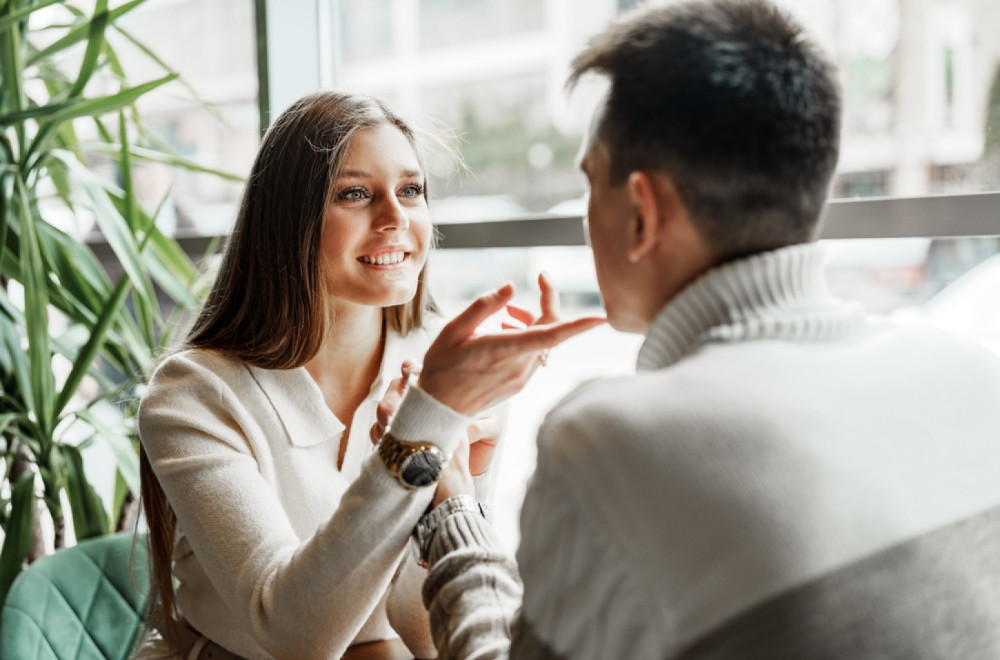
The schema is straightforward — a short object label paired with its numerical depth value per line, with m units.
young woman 1.31
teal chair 1.49
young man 0.71
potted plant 1.81
